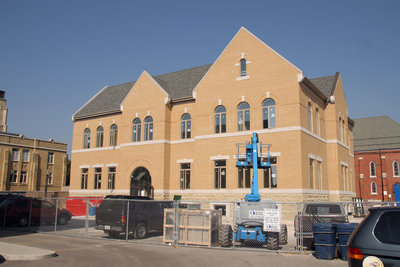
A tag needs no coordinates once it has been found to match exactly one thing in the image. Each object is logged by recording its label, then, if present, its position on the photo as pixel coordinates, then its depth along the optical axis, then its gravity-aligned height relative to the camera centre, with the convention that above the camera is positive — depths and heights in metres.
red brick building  55.44 +5.80
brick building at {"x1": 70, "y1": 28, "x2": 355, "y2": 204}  24.20 +4.93
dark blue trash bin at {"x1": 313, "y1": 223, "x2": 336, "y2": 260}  11.65 -1.36
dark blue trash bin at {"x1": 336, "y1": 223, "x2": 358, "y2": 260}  11.41 -1.14
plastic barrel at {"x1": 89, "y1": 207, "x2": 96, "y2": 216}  27.62 -1.11
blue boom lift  13.00 -1.11
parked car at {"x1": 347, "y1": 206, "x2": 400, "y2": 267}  5.52 -0.66
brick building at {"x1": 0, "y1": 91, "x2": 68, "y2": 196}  51.06 +4.69
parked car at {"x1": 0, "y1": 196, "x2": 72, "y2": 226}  20.94 -0.92
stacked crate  14.41 -1.21
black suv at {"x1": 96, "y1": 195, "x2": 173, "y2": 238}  16.23 -0.93
